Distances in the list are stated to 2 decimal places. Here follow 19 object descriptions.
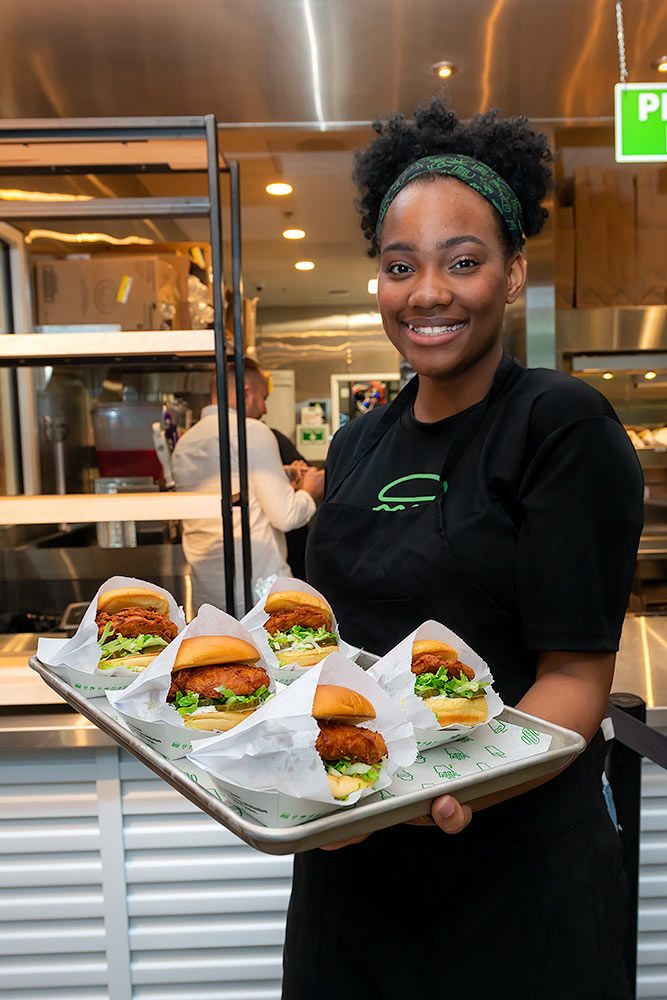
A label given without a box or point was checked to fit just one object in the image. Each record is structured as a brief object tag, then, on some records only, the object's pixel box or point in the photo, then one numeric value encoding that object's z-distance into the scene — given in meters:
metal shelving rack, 2.14
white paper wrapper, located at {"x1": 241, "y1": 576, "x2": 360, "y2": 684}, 1.45
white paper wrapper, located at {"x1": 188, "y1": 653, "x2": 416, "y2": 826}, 0.89
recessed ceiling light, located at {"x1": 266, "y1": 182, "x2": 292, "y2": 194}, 5.26
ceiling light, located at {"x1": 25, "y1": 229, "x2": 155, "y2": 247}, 4.64
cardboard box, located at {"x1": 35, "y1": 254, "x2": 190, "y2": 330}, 2.83
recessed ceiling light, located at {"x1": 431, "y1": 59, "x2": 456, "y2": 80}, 3.48
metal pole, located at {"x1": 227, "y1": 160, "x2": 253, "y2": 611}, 2.41
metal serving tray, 0.85
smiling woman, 1.10
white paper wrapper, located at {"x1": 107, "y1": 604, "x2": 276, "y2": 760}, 1.21
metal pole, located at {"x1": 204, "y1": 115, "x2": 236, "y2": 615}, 2.10
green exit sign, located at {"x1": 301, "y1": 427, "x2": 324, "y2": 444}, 8.52
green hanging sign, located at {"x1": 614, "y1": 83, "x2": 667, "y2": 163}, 2.61
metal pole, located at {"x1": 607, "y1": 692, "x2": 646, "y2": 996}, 1.81
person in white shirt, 3.70
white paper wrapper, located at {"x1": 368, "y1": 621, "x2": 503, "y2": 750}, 1.10
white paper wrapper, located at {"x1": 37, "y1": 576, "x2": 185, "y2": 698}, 1.48
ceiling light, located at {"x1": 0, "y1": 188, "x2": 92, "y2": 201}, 3.35
